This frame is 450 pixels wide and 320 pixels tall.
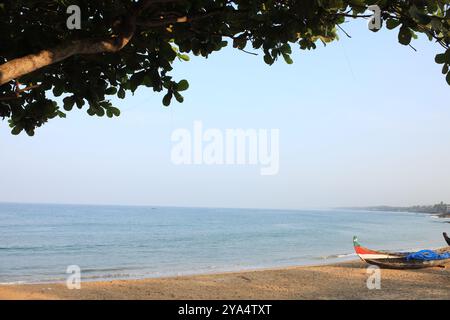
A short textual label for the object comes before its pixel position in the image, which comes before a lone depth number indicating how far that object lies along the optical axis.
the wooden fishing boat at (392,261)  18.56
